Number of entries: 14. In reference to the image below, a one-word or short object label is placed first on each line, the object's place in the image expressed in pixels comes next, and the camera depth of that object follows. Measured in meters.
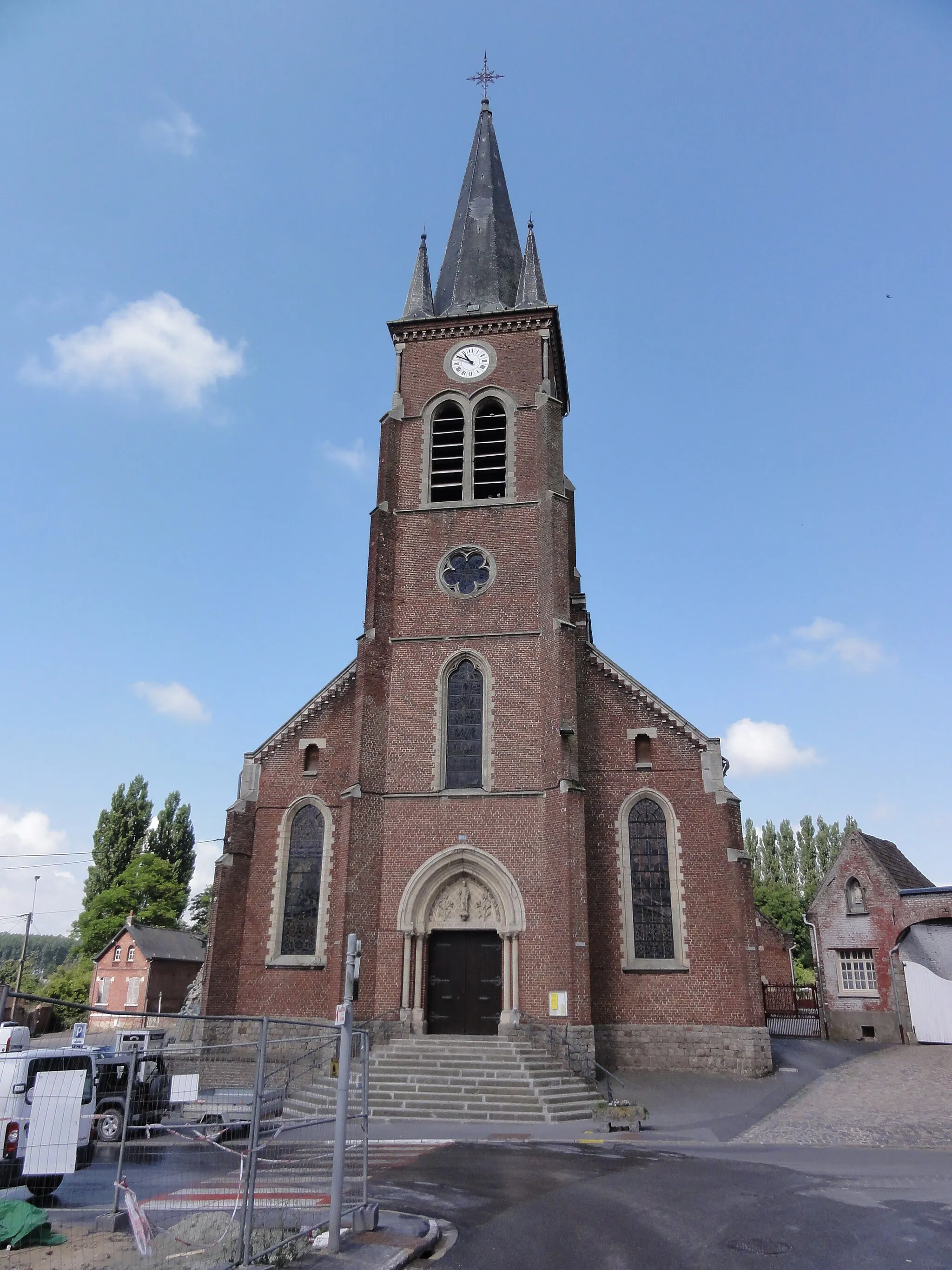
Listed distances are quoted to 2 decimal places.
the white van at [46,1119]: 7.96
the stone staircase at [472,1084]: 16.98
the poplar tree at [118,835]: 56.03
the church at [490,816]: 21.23
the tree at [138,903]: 52.66
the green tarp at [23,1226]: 8.14
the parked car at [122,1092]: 12.93
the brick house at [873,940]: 30.47
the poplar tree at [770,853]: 71.81
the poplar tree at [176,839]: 58.66
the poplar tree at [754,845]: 73.12
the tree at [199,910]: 67.06
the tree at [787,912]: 57.84
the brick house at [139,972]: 47.22
